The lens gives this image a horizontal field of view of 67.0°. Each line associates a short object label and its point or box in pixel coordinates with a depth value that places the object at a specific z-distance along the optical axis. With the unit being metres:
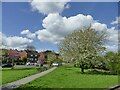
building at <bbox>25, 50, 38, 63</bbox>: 46.49
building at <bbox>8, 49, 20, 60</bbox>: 21.86
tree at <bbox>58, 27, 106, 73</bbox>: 12.94
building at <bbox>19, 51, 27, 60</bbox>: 43.48
